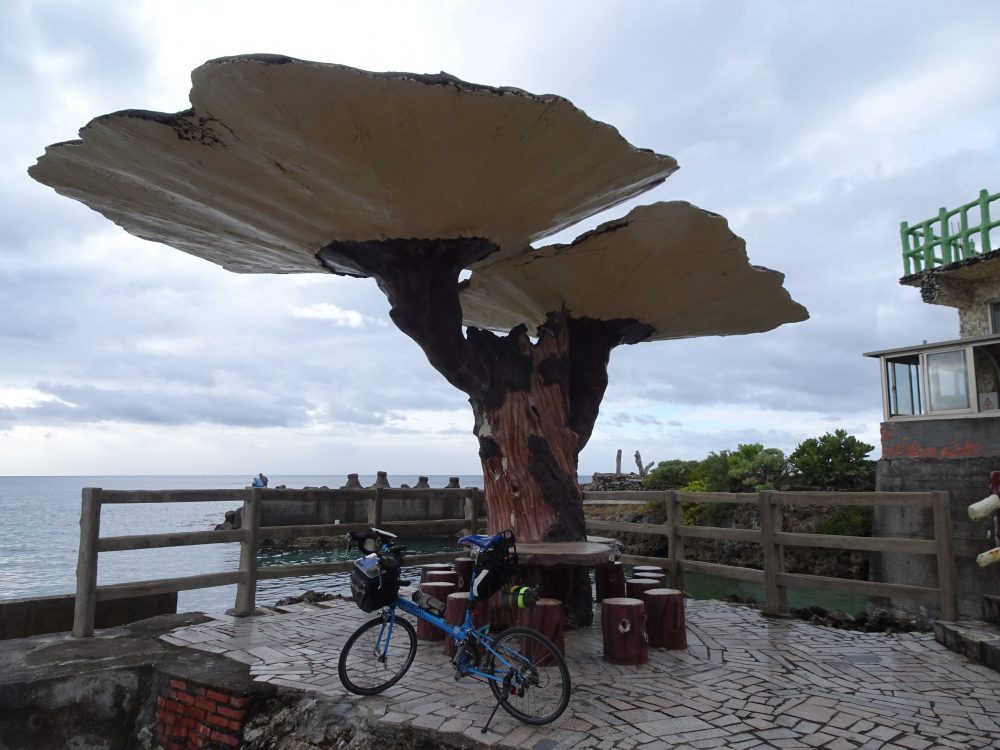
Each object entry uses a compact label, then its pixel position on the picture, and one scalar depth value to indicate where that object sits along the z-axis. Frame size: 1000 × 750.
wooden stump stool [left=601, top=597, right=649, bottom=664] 5.11
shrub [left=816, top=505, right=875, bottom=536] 16.92
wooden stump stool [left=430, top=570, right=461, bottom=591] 6.68
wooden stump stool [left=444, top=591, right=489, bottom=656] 5.10
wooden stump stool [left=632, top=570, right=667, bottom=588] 6.78
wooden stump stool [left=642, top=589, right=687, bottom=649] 5.64
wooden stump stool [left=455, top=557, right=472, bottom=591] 6.25
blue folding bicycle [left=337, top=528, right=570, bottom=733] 4.09
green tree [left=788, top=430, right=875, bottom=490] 18.06
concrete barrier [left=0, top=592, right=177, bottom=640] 6.01
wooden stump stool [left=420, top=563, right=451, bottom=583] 6.94
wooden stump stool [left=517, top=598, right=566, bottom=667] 4.86
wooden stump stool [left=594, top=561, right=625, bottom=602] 6.82
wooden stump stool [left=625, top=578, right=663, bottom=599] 6.16
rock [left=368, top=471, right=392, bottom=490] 31.08
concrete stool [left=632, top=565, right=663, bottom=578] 7.31
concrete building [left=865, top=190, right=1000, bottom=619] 13.12
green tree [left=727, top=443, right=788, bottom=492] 20.08
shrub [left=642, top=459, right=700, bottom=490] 26.67
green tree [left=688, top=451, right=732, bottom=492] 21.84
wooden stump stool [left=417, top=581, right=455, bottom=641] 5.92
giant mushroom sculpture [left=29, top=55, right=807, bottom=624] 4.08
